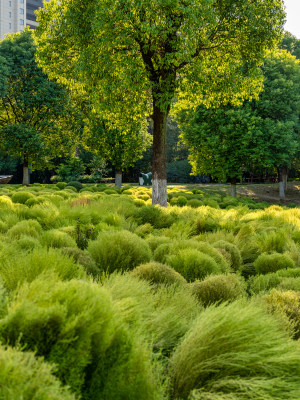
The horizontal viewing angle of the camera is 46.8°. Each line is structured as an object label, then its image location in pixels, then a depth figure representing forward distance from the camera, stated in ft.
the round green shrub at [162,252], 13.10
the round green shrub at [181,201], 36.60
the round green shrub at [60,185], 48.82
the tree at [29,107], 67.06
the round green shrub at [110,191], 40.62
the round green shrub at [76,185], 54.70
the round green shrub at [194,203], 33.55
